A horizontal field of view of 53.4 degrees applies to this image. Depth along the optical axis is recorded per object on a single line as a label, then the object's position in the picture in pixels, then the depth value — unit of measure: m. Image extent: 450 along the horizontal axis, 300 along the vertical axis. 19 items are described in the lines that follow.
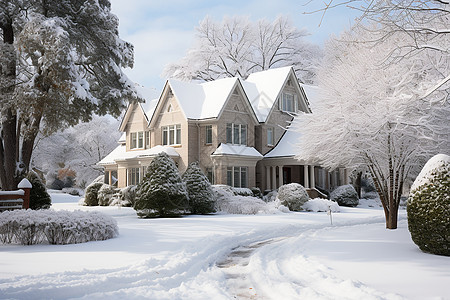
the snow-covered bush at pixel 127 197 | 31.02
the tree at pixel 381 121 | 15.52
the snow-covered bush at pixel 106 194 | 33.03
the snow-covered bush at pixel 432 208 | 9.94
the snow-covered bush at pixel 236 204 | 24.42
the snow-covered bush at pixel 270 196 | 31.42
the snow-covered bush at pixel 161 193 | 21.39
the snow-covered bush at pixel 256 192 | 32.33
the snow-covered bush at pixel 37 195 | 22.45
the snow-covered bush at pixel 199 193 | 23.50
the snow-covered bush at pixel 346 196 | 32.47
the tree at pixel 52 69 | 16.27
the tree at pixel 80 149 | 53.66
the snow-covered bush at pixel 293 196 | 27.11
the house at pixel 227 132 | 32.12
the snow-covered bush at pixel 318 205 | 27.22
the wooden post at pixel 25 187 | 15.41
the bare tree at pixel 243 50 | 52.97
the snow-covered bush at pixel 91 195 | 34.06
